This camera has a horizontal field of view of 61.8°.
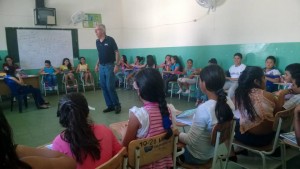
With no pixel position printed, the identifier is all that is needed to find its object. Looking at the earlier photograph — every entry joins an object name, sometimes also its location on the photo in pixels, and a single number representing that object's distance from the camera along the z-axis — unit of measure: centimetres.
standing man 455
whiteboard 695
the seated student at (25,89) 511
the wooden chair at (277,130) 201
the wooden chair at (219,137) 171
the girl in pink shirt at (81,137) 136
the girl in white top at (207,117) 176
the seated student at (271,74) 431
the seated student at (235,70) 488
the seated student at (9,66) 550
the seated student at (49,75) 693
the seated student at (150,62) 698
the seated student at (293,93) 234
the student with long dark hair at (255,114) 218
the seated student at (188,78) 572
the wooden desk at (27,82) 550
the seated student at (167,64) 652
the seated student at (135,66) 747
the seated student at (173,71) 618
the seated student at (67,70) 726
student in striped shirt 163
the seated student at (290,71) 271
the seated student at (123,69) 783
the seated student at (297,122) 154
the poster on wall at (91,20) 799
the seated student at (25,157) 74
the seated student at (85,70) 763
